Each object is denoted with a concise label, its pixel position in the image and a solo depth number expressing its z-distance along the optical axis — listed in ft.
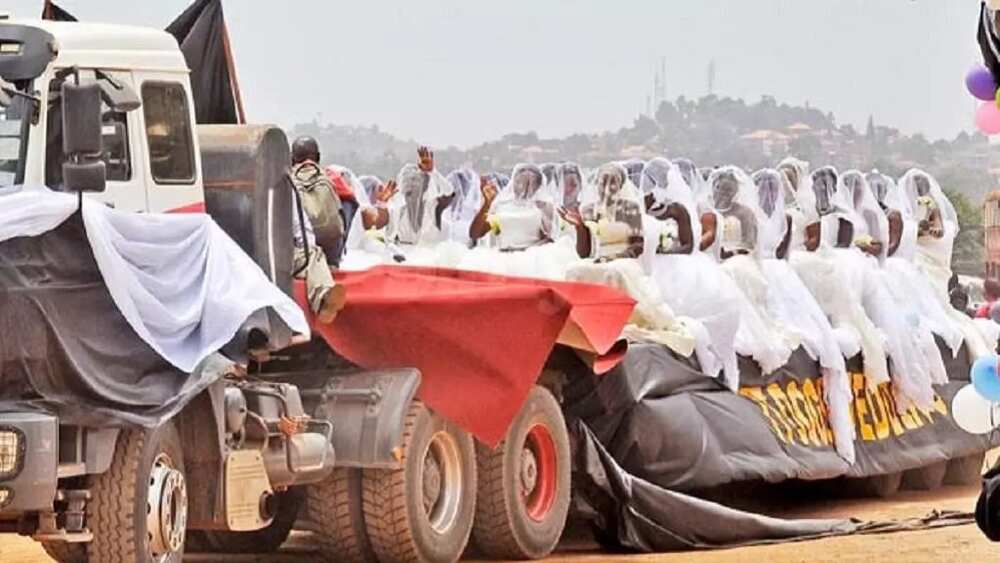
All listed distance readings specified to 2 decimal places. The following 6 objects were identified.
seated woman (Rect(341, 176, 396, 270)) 71.67
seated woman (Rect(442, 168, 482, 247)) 75.41
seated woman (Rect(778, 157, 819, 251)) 72.38
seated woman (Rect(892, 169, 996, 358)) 76.54
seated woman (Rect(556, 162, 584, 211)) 75.00
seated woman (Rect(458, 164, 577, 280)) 65.72
